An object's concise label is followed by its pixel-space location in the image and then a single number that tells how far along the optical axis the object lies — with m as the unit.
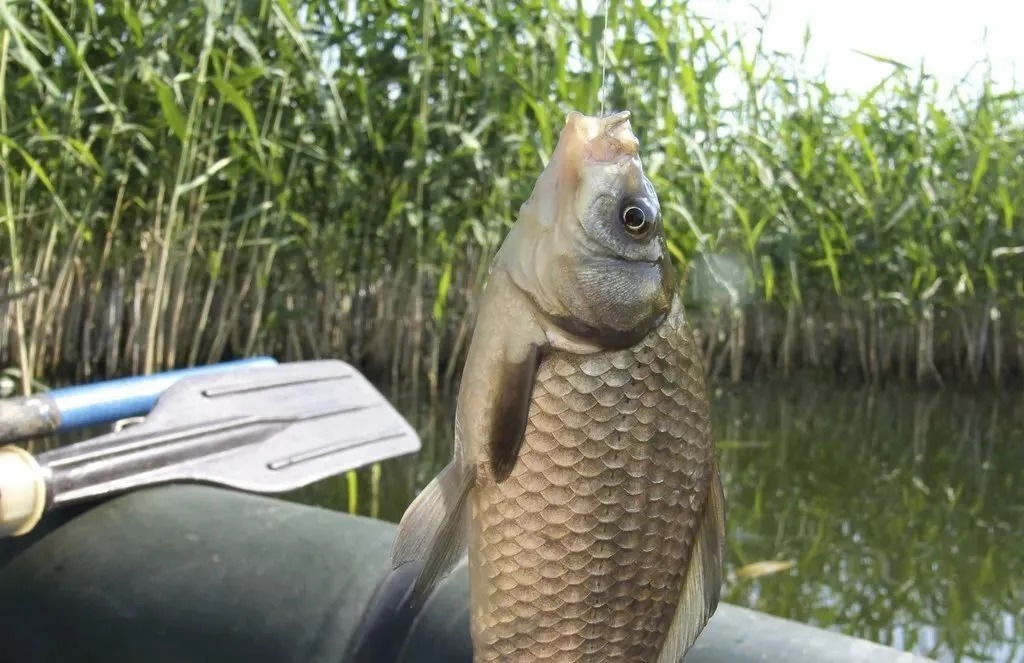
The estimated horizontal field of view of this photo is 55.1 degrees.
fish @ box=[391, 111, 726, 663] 0.61
